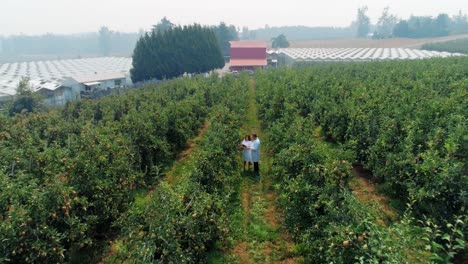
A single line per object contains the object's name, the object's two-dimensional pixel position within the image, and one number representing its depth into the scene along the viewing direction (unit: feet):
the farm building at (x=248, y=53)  228.02
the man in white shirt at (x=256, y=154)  36.24
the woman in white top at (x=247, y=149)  36.52
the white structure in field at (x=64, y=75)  123.44
